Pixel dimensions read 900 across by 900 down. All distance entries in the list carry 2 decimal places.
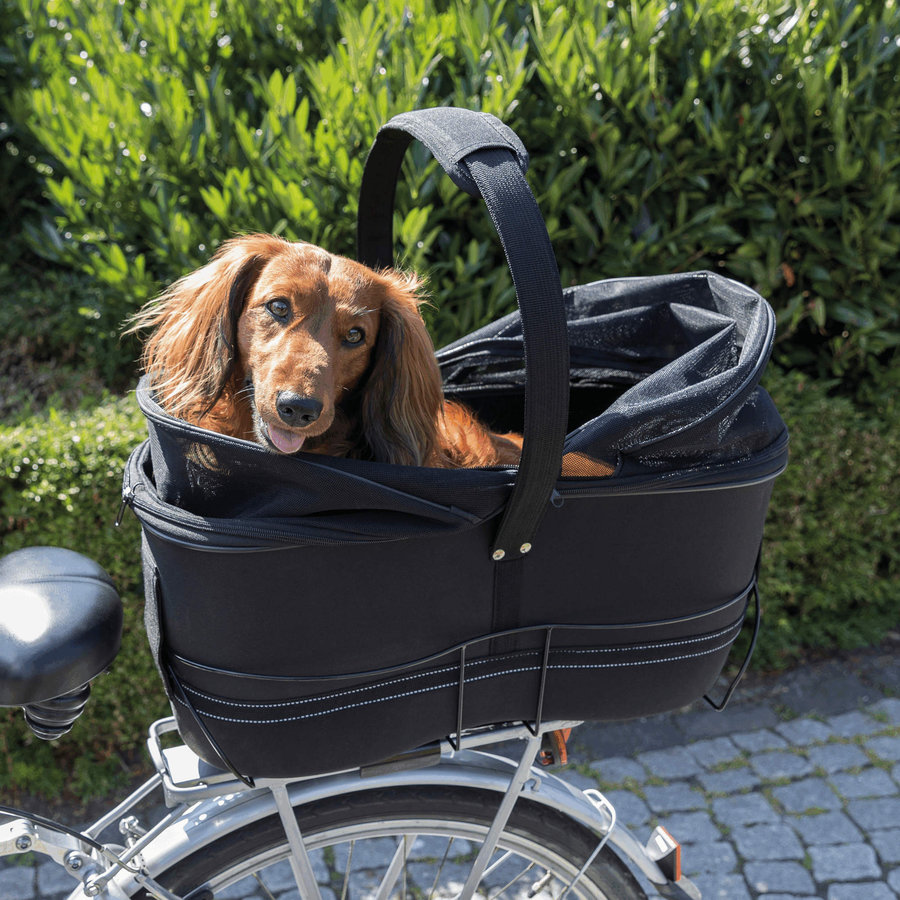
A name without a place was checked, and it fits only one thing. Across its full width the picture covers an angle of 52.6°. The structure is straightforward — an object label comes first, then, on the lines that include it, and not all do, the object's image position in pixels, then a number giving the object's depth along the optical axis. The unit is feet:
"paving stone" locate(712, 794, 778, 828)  10.43
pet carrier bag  4.47
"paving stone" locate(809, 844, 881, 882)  9.57
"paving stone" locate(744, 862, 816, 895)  9.44
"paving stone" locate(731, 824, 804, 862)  9.90
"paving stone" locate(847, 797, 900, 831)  10.30
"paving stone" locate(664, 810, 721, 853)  10.17
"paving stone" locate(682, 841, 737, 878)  9.68
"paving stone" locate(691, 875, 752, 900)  9.33
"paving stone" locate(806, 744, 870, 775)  11.29
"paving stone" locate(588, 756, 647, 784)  11.19
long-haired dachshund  5.92
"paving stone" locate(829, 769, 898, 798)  10.83
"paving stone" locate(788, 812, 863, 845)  10.10
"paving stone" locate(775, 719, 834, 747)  11.75
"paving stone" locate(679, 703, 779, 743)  12.01
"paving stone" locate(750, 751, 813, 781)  11.19
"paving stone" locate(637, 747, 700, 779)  11.28
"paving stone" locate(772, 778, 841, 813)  10.64
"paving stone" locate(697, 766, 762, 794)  10.96
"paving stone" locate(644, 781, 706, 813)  10.69
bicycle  5.19
